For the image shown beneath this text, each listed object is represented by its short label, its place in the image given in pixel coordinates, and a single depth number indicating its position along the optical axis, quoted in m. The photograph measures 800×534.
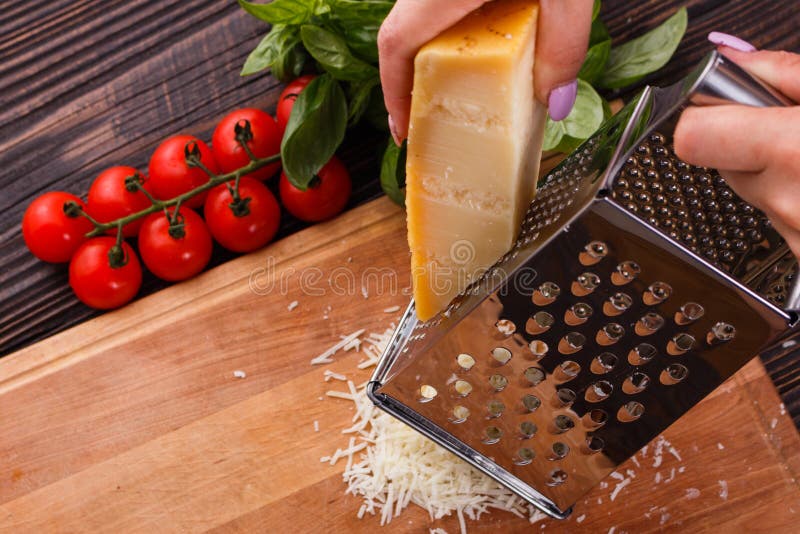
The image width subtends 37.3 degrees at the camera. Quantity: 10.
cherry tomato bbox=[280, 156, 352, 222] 0.51
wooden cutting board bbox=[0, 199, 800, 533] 0.48
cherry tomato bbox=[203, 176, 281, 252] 0.51
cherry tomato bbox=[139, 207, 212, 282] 0.51
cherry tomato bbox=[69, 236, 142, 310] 0.51
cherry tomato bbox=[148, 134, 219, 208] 0.52
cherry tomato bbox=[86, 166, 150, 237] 0.52
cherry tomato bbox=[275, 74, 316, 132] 0.52
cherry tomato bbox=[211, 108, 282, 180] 0.52
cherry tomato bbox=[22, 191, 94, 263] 0.51
